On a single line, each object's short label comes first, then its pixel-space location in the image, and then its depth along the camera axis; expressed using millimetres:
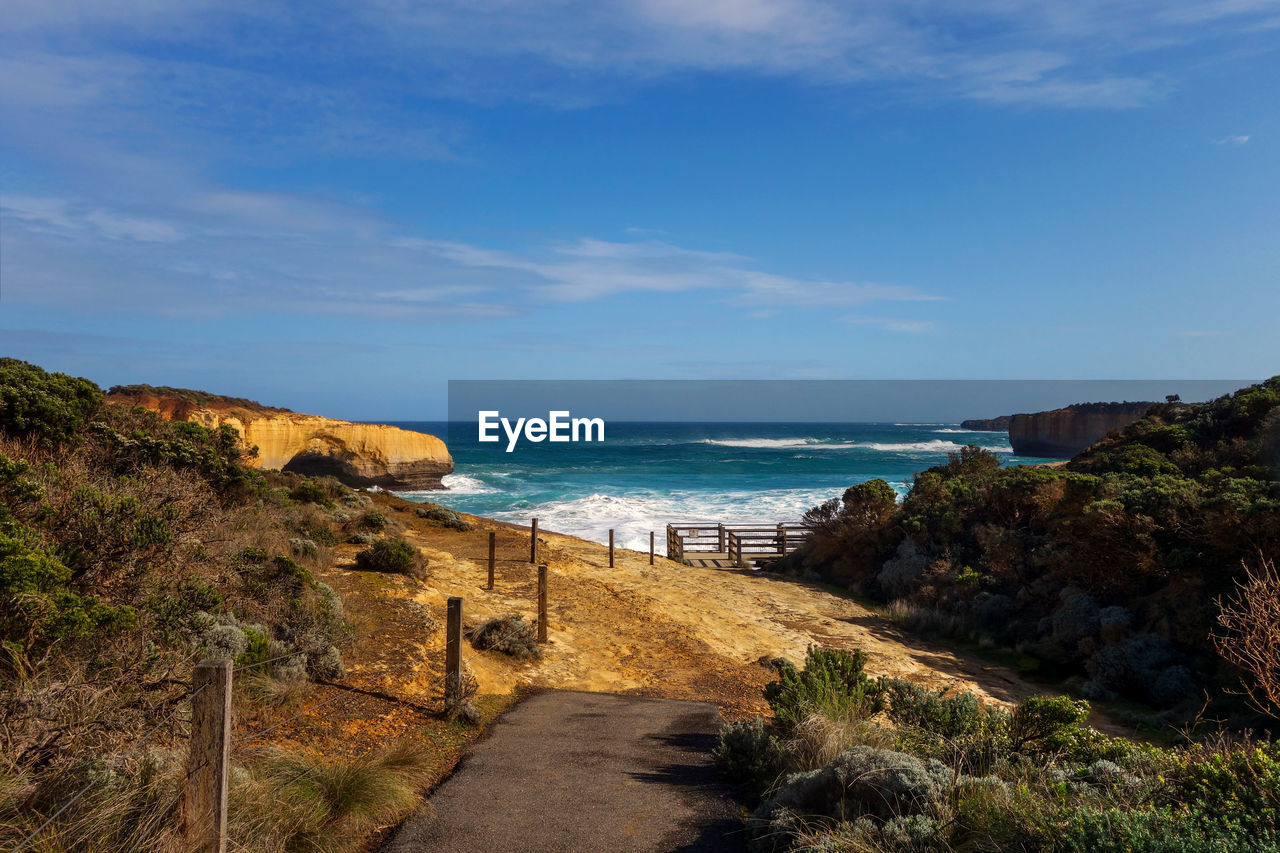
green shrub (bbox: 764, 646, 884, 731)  7094
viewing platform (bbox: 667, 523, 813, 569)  25828
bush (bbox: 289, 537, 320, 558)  12730
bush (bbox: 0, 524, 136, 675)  5363
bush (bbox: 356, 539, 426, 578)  13516
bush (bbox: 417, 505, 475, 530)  21812
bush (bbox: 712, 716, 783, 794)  6227
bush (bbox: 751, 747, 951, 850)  4660
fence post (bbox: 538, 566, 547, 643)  11469
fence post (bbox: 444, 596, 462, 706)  7836
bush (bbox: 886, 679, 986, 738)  7098
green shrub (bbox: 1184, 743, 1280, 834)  3730
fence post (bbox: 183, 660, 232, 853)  3830
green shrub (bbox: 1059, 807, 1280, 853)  3402
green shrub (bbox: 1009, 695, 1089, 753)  5977
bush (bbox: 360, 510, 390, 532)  17750
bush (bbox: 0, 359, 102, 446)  9273
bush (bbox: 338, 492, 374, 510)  20956
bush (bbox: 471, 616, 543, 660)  10594
